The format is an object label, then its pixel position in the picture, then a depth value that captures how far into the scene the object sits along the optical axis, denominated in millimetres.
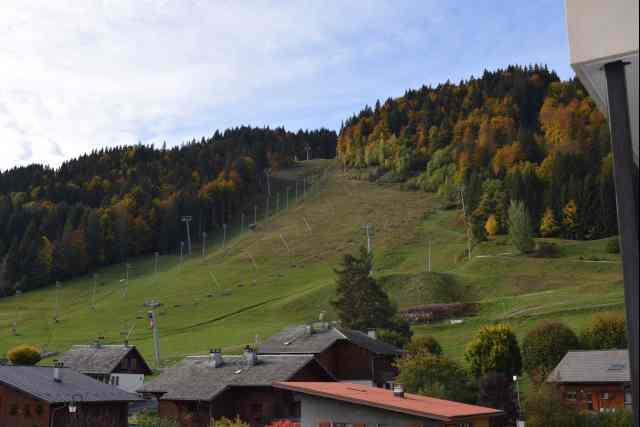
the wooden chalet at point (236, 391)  52281
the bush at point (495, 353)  57438
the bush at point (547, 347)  57406
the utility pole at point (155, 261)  163900
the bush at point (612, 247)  112988
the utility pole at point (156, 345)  80625
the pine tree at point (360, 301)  79062
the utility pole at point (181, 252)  172000
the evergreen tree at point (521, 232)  117500
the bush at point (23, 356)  76250
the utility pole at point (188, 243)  179175
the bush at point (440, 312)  88000
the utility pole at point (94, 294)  131475
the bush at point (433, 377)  48494
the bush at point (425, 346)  61250
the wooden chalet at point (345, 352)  62312
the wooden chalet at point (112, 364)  71375
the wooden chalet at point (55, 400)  45594
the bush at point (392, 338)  71062
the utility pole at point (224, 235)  181750
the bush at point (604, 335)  58906
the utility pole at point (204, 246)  174500
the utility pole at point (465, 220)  130100
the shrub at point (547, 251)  116000
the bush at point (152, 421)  49531
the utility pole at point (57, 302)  124688
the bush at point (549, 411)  39375
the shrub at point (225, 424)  38644
